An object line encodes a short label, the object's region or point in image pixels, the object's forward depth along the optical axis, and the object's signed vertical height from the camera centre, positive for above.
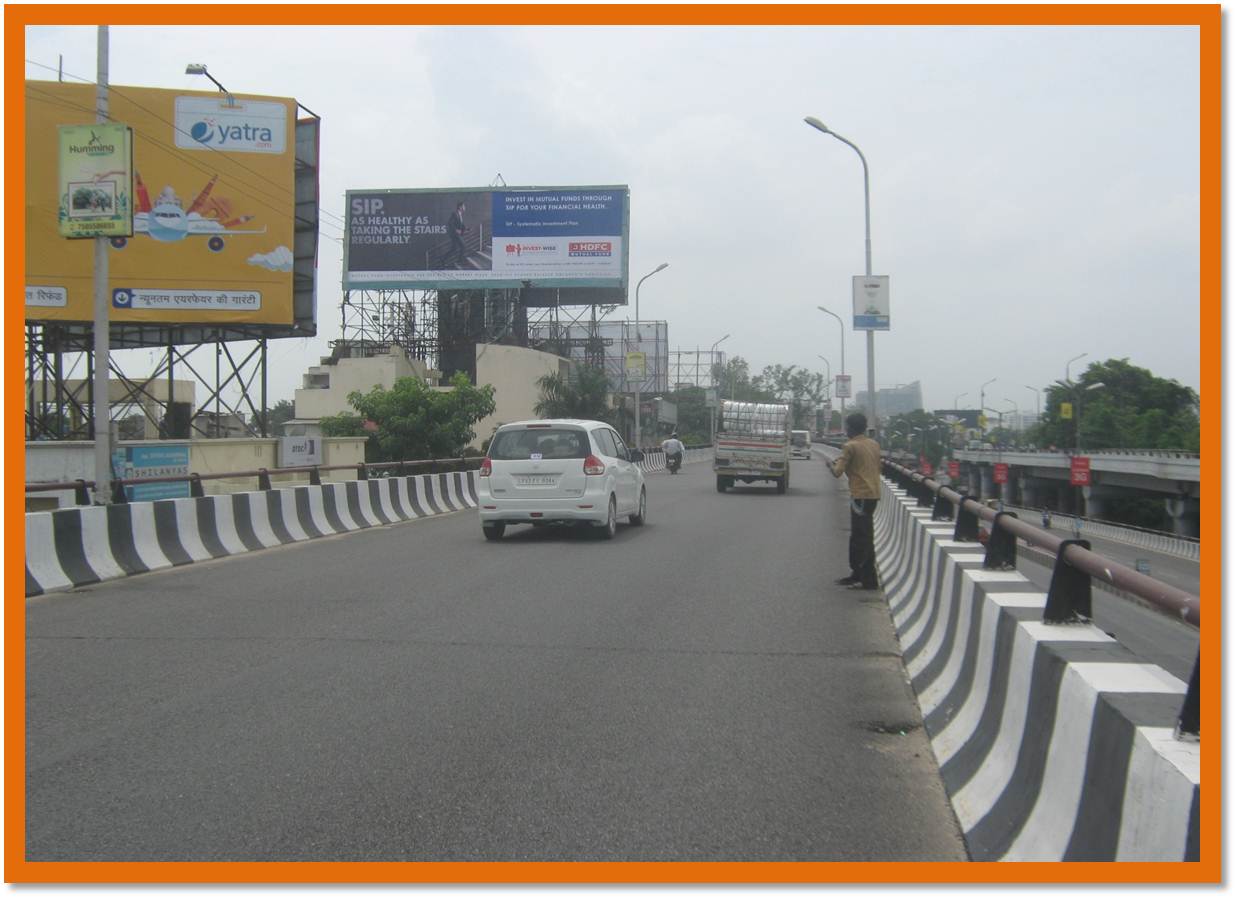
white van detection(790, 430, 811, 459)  70.50 +0.32
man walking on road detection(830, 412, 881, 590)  10.20 -0.36
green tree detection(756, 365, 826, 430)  148.00 +8.84
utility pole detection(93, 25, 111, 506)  11.99 +1.26
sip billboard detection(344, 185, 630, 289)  44.25 +8.65
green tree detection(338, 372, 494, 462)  32.22 +0.89
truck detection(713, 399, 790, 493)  28.89 -0.27
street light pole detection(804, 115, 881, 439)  25.66 +5.01
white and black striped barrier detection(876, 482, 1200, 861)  2.84 -0.96
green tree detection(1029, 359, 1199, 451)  71.75 +2.59
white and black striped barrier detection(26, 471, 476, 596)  10.30 -0.94
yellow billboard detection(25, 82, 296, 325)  28.84 +6.35
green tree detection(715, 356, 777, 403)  130.38 +8.24
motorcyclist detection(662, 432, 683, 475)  44.47 -0.17
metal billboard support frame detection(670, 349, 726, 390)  88.75 +6.79
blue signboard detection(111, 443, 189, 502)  17.28 -0.21
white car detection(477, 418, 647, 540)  14.79 -0.41
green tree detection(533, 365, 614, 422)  48.88 +2.36
